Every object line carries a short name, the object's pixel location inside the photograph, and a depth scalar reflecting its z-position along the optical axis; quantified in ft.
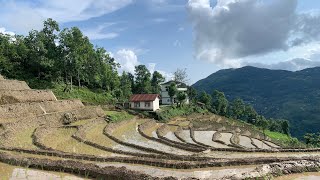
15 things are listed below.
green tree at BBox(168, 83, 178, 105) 190.38
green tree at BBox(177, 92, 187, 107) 184.27
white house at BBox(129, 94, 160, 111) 161.22
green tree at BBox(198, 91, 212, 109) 246.24
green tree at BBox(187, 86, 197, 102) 250.82
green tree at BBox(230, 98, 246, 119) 260.85
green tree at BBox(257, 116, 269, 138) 214.63
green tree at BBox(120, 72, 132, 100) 178.28
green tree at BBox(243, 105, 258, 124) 261.18
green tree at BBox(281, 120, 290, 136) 220.70
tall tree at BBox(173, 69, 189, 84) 244.93
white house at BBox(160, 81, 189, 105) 216.98
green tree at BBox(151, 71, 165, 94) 243.26
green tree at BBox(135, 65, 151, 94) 217.43
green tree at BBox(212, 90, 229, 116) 249.88
